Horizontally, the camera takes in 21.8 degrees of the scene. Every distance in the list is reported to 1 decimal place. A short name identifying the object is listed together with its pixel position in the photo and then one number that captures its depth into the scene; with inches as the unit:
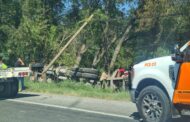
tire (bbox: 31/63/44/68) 1024.5
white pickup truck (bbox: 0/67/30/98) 667.4
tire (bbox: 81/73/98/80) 953.5
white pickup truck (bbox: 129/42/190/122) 379.2
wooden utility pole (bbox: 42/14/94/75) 935.2
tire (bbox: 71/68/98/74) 969.5
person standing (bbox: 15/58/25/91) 710.8
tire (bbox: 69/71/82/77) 976.9
